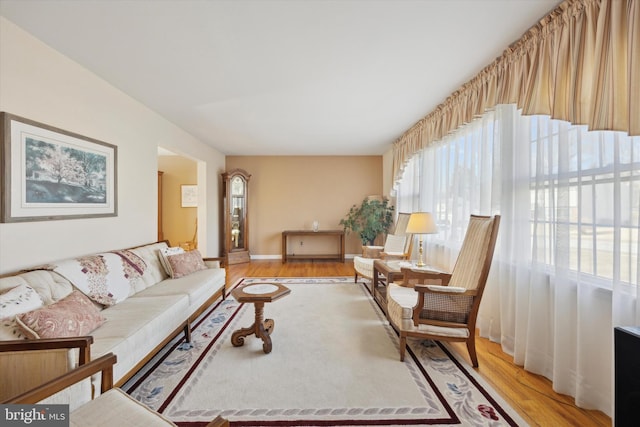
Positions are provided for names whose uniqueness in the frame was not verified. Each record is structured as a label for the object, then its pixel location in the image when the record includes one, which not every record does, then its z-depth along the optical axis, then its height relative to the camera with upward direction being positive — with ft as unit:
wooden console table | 19.40 -2.30
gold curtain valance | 4.36 +2.95
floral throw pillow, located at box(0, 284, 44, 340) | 4.60 -1.81
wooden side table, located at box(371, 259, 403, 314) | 9.44 -2.36
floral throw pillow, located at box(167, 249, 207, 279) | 10.01 -2.05
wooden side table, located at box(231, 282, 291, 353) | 7.33 -2.55
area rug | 5.07 -3.89
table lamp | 9.48 -0.45
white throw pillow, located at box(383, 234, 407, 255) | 13.98 -1.79
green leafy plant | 18.16 -0.57
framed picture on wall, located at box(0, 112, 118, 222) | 6.12 +1.05
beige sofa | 4.15 -2.51
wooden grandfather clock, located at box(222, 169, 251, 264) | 18.92 -0.25
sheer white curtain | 4.66 -0.63
